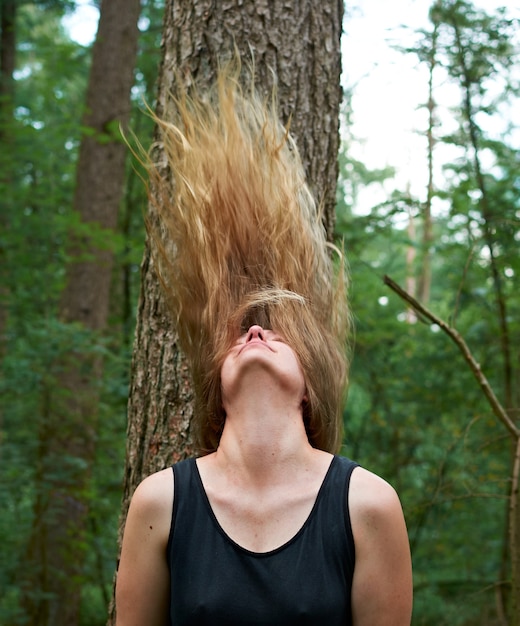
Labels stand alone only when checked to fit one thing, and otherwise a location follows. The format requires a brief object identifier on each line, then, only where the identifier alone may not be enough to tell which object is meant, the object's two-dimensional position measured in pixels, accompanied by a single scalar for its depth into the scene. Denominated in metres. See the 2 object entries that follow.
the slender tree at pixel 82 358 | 5.88
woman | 1.70
